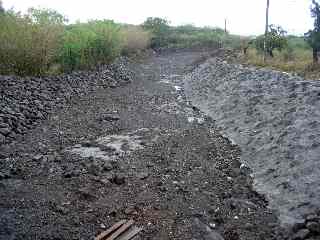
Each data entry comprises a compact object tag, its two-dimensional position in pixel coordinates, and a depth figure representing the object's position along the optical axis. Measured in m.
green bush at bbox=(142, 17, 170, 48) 36.05
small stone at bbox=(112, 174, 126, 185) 6.52
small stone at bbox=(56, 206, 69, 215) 5.53
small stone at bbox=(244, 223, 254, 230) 5.51
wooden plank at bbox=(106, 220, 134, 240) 5.01
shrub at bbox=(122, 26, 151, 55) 26.96
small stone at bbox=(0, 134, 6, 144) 8.28
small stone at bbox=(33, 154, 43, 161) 7.41
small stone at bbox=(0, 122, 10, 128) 8.75
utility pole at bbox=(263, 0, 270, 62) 19.09
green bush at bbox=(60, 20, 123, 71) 15.73
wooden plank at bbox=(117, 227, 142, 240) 5.06
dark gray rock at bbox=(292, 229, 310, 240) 4.97
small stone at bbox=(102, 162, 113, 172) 6.98
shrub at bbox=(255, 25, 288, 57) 21.24
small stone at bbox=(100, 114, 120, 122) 10.63
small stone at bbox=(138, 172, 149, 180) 6.82
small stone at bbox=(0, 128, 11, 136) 8.55
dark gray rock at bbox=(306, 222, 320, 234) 4.95
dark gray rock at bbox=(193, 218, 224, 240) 5.22
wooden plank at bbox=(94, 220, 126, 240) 5.00
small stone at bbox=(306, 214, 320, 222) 5.14
